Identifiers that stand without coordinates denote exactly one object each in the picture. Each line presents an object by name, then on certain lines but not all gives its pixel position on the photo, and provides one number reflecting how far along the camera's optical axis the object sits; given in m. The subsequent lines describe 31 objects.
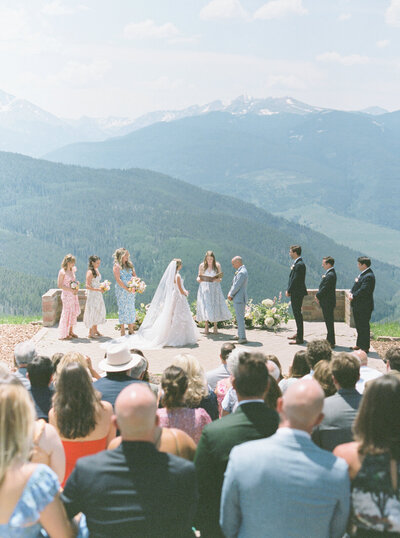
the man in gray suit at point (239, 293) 11.30
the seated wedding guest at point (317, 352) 5.39
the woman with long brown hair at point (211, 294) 12.73
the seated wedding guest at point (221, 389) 5.17
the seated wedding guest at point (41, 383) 4.33
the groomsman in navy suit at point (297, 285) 11.20
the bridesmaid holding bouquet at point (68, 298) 12.02
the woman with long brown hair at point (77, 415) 3.74
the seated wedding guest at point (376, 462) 2.83
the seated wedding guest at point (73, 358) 4.76
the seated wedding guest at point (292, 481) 2.71
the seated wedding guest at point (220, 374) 5.76
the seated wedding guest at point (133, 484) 2.73
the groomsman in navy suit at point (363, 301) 10.47
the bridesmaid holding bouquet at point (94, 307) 12.42
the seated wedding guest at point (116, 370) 4.74
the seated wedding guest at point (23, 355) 5.08
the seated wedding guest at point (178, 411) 3.94
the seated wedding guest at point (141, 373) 5.29
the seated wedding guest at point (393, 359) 5.21
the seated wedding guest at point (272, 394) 4.37
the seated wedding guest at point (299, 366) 5.60
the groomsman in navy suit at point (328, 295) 10.84
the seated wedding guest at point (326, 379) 4.52
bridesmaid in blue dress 12.05
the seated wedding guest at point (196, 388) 4.34
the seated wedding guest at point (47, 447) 3.34
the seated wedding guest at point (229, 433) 3.23
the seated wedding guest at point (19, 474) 2.64
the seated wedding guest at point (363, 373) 5.19
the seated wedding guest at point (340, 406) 3.88
